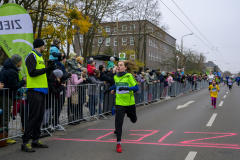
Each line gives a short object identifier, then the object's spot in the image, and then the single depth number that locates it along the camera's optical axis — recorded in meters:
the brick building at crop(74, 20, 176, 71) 38.09
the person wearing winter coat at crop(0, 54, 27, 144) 6.09
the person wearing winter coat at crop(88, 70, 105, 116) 9.60
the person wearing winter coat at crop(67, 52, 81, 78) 8.91
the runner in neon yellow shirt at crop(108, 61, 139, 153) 5.61
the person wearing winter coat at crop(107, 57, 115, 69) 12.77
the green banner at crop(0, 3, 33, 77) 7.39
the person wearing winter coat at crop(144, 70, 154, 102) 15.13
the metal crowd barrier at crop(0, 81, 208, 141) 6.26
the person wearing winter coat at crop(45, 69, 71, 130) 6.98
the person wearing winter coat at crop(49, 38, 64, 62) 6.62
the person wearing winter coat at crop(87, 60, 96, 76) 10.05
